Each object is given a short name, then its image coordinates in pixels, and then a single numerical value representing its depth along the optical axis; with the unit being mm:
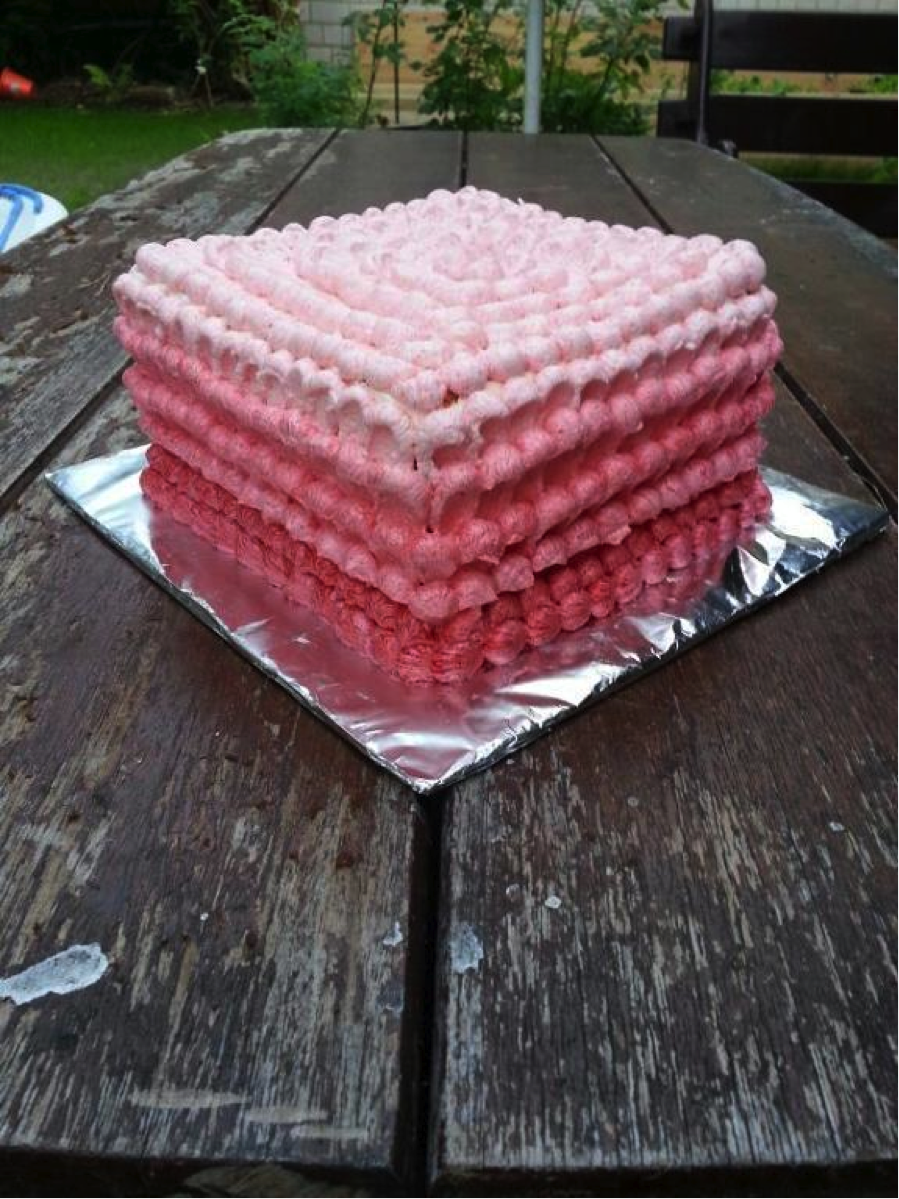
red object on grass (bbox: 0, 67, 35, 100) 5746
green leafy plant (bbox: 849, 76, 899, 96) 5952
